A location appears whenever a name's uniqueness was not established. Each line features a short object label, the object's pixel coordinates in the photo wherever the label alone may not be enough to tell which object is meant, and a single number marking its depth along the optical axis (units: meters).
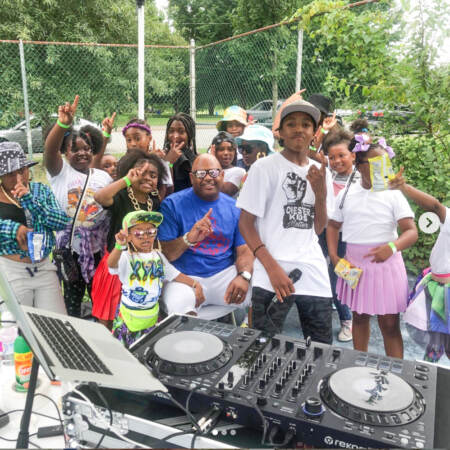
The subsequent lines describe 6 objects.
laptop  1.04
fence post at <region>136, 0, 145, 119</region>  4.34
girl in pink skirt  2.56
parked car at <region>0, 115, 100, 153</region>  8.78
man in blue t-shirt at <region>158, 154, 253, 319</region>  2.75
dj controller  1.12
